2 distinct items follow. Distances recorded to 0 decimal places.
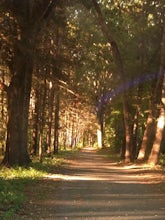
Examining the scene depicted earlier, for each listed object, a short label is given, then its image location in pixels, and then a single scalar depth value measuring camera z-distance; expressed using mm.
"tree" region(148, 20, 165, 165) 25984
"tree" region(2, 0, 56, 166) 19609
